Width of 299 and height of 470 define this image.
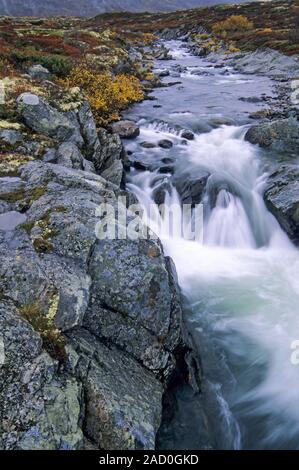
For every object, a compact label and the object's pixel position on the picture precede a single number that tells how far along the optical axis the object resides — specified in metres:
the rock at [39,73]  22.66
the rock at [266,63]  40.81
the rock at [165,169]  18.56
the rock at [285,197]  14.81
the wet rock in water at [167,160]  19.27
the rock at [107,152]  16.98
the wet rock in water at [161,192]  16.99
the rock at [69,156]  13.62
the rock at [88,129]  17.27
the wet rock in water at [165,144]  21.25
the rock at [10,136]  14.01
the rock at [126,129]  21.76
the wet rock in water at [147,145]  20.95
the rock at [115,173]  15.93
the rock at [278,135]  20.48
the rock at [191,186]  16.81
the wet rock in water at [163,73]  41.19
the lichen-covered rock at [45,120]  15.73
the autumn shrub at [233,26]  64.12
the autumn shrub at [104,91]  23.71
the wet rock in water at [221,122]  24.47
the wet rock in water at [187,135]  22.47
